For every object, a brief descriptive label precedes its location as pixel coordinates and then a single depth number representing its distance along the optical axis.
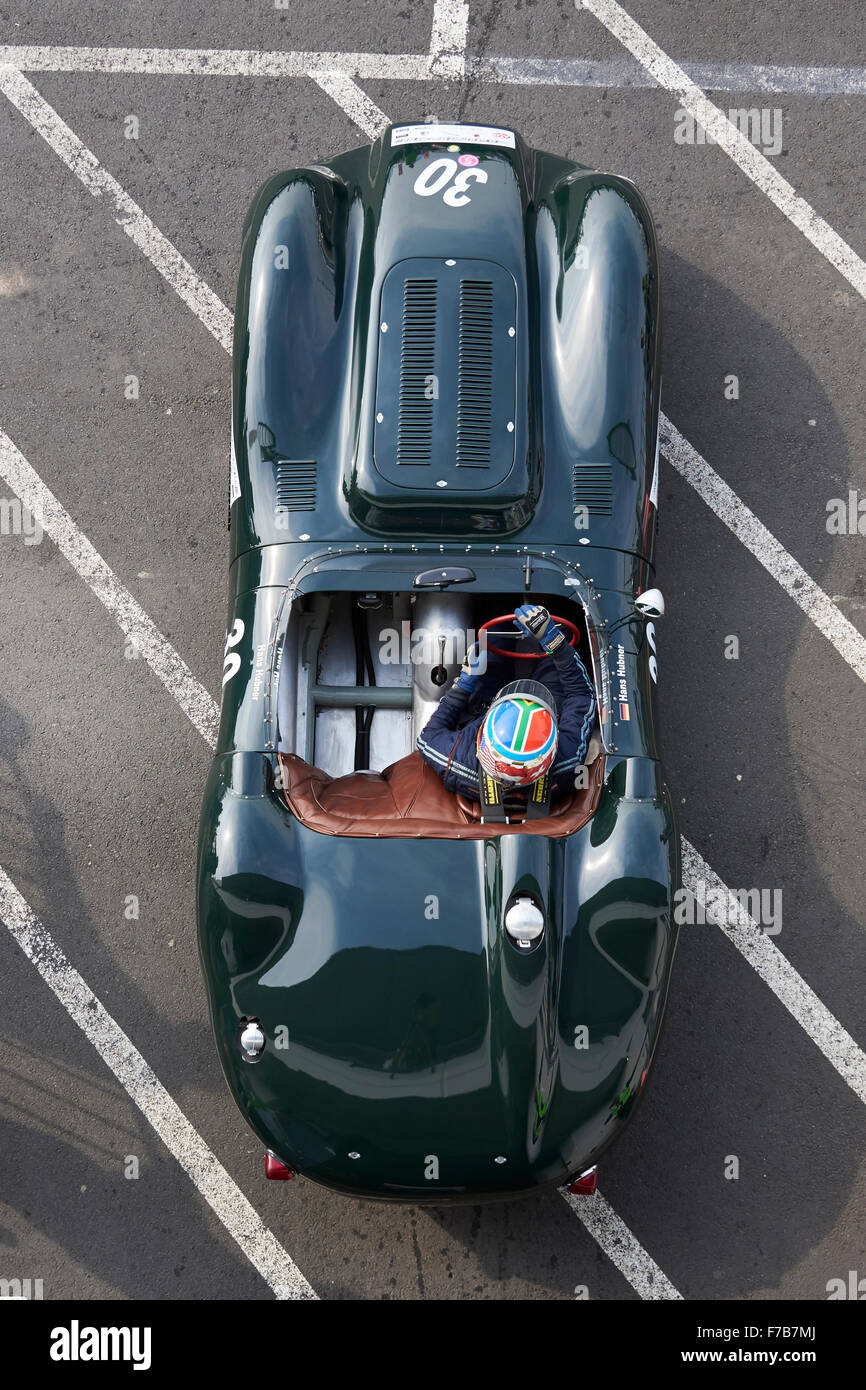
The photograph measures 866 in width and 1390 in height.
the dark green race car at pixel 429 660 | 3.93
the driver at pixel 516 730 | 4.09
